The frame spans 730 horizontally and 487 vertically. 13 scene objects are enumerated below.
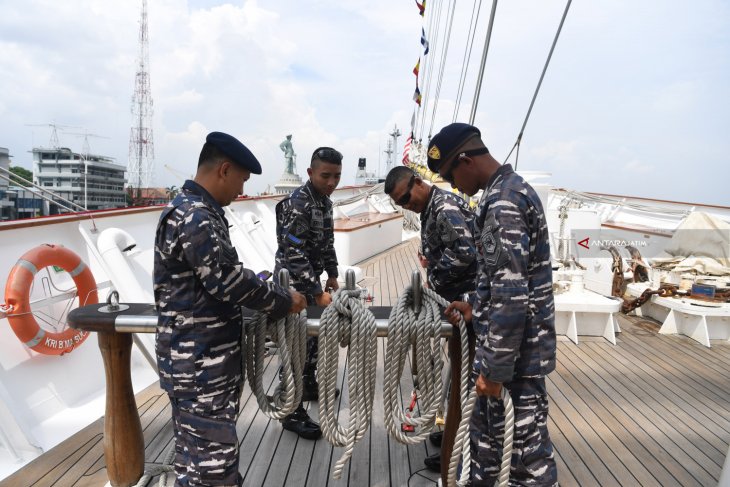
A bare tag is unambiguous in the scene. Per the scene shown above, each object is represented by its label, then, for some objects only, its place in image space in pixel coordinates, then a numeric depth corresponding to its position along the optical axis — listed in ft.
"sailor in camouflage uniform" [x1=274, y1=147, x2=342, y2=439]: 8.35
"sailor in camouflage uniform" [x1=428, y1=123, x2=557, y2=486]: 4.47
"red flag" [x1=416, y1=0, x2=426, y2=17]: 29.27
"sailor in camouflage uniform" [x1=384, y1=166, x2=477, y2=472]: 7.13
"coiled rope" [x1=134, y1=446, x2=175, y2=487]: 6.30
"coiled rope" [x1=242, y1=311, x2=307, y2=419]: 5.33
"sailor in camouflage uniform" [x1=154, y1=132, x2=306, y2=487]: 4.59
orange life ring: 8.27
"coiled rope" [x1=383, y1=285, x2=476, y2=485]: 5.17
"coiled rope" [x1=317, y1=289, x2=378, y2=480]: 5.27
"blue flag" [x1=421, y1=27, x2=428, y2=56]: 35.19
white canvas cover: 16.04
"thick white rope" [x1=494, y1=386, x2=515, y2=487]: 4.68
